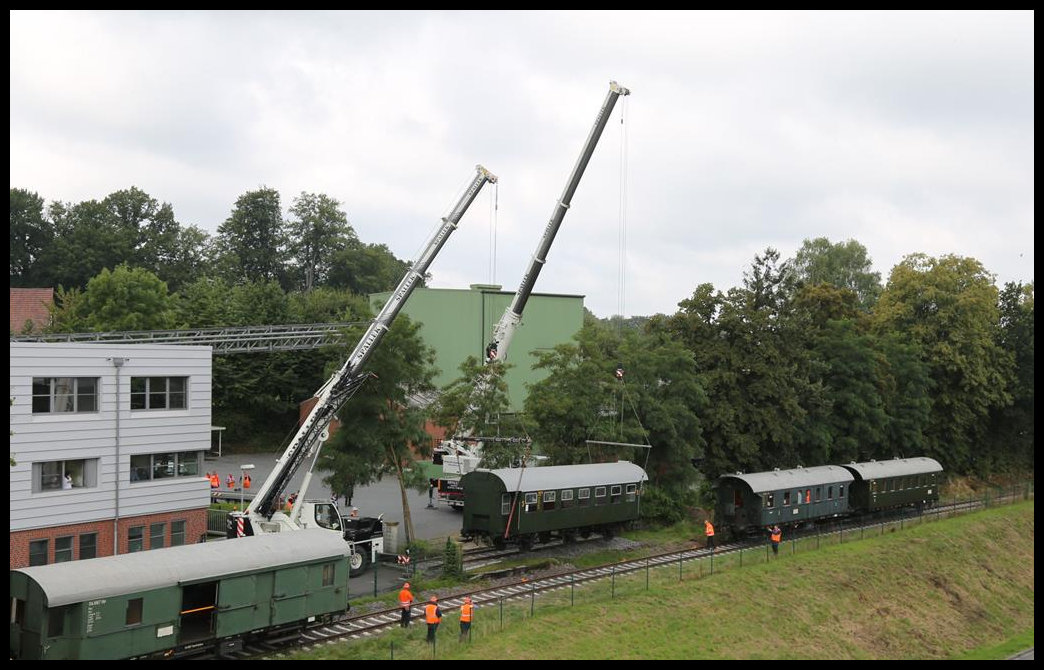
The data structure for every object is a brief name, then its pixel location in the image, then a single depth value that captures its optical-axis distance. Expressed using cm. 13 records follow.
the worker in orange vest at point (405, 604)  2505
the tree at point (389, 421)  3297
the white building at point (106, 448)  2819
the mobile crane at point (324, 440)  2925
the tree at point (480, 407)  3609
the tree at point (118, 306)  6212
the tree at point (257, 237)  9988
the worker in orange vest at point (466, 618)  2403
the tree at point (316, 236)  10131
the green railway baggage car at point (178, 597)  1923
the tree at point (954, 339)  5966
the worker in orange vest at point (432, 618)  2339
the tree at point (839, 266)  9406
